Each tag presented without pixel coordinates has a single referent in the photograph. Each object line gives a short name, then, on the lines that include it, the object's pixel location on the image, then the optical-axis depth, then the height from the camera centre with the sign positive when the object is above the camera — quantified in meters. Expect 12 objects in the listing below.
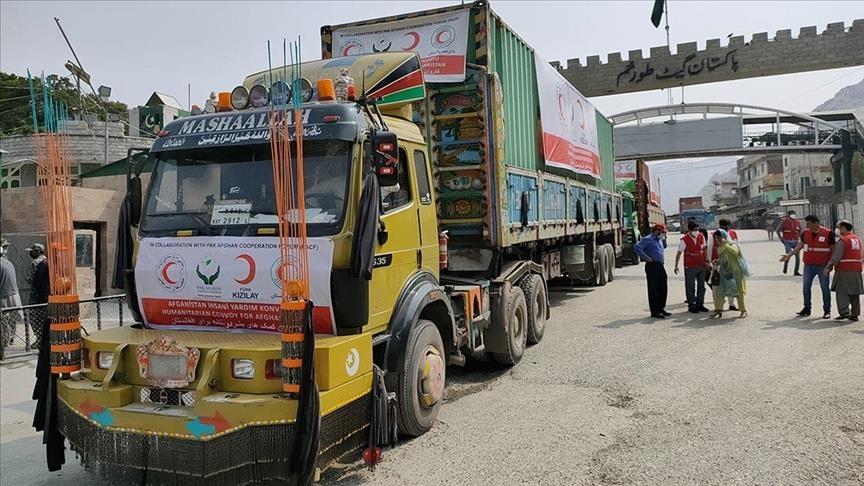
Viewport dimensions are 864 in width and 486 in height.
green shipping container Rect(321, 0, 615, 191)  6.71 +1.92
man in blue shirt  10.23 -0.68
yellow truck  3.49 -0.19
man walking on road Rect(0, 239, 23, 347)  8.63 -0.52
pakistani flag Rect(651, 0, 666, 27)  34.28 +11.84
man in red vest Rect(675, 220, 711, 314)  10.52 -0.65
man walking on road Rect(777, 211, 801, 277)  15.47 -0.27
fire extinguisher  5.74 -0.10
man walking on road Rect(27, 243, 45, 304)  8.66 +0.05
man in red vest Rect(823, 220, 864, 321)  9.20 -0.81
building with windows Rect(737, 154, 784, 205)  75.36 +5.81
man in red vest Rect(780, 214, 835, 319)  9.63 -0.55
